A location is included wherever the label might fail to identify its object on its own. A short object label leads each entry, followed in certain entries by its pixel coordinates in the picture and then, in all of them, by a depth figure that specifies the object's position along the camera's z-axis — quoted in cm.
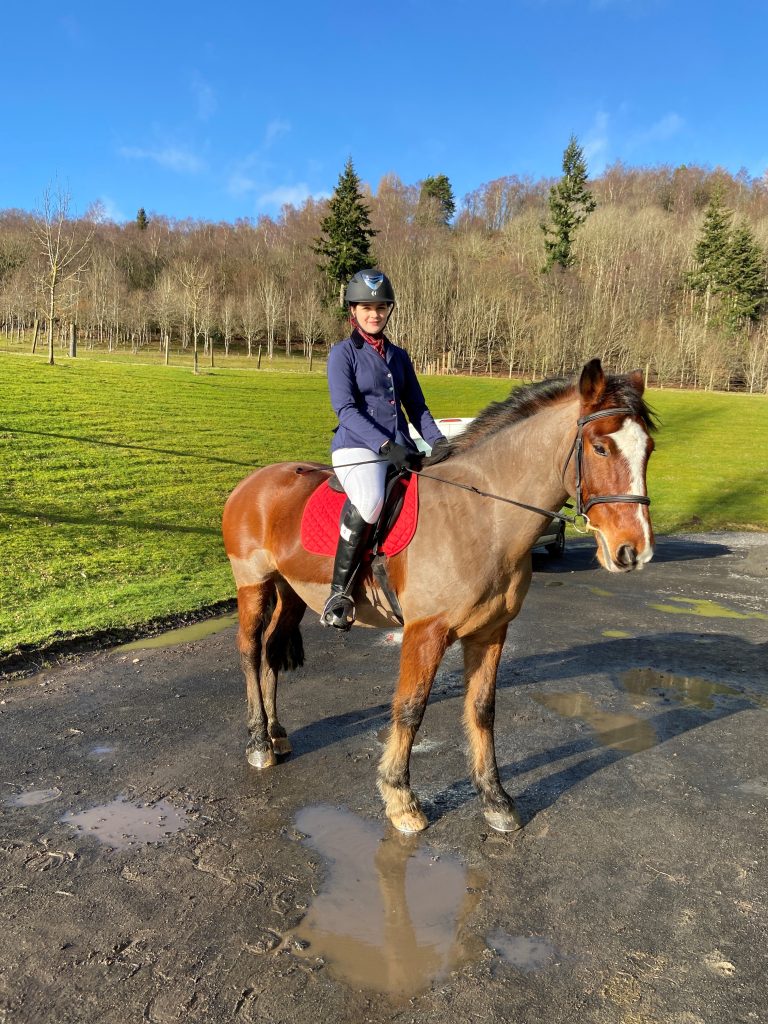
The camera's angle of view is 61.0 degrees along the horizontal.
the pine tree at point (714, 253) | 6838
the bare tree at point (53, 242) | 3769
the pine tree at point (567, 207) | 7188
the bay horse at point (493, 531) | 344
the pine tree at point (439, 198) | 10062
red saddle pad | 435
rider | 404
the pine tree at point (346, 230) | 5462
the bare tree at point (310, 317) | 6855
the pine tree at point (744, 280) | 6638
